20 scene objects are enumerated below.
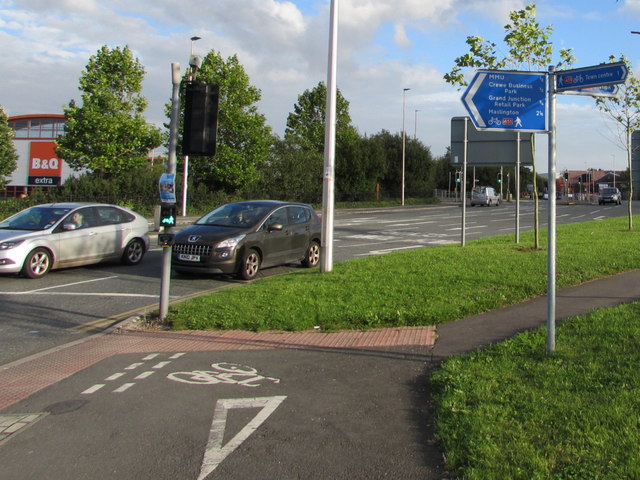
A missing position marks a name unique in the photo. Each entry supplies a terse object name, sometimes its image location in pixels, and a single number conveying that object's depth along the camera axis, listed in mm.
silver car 10773
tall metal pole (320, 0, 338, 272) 10547
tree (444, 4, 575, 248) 12906
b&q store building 63312
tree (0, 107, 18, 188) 38500
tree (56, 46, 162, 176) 29562
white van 54906
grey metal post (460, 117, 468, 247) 15531
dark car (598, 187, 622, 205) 59094
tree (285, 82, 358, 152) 51469
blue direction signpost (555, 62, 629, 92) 4781
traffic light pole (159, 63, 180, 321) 7320
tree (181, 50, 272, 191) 35312
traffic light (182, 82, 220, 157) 7344
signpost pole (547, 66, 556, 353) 5180
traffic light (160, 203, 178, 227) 7332
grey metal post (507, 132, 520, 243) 14916
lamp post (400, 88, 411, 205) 53406
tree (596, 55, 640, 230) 17484
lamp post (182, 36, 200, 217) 7551
